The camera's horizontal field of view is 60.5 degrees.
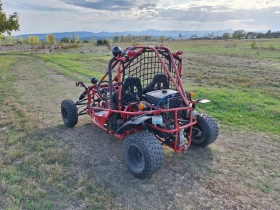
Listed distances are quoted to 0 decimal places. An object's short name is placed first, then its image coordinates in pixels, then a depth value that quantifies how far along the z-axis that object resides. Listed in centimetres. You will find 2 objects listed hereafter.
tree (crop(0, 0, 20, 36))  2477
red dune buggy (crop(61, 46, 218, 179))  383
